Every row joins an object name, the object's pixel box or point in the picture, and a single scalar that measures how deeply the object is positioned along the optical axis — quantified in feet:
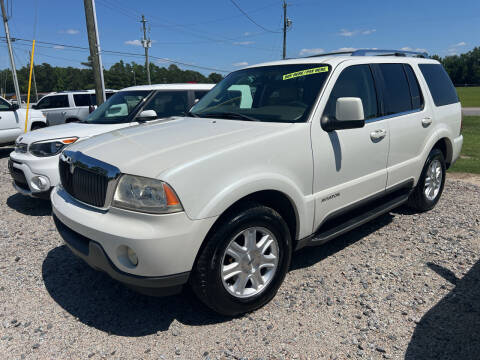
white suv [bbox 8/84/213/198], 15.80
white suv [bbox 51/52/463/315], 7.43
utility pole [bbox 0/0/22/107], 64.75
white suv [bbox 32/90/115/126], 45.96
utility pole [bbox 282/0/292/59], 121.19
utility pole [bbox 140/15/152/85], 139.13
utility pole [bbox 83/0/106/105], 35.53
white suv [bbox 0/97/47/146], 32.24
